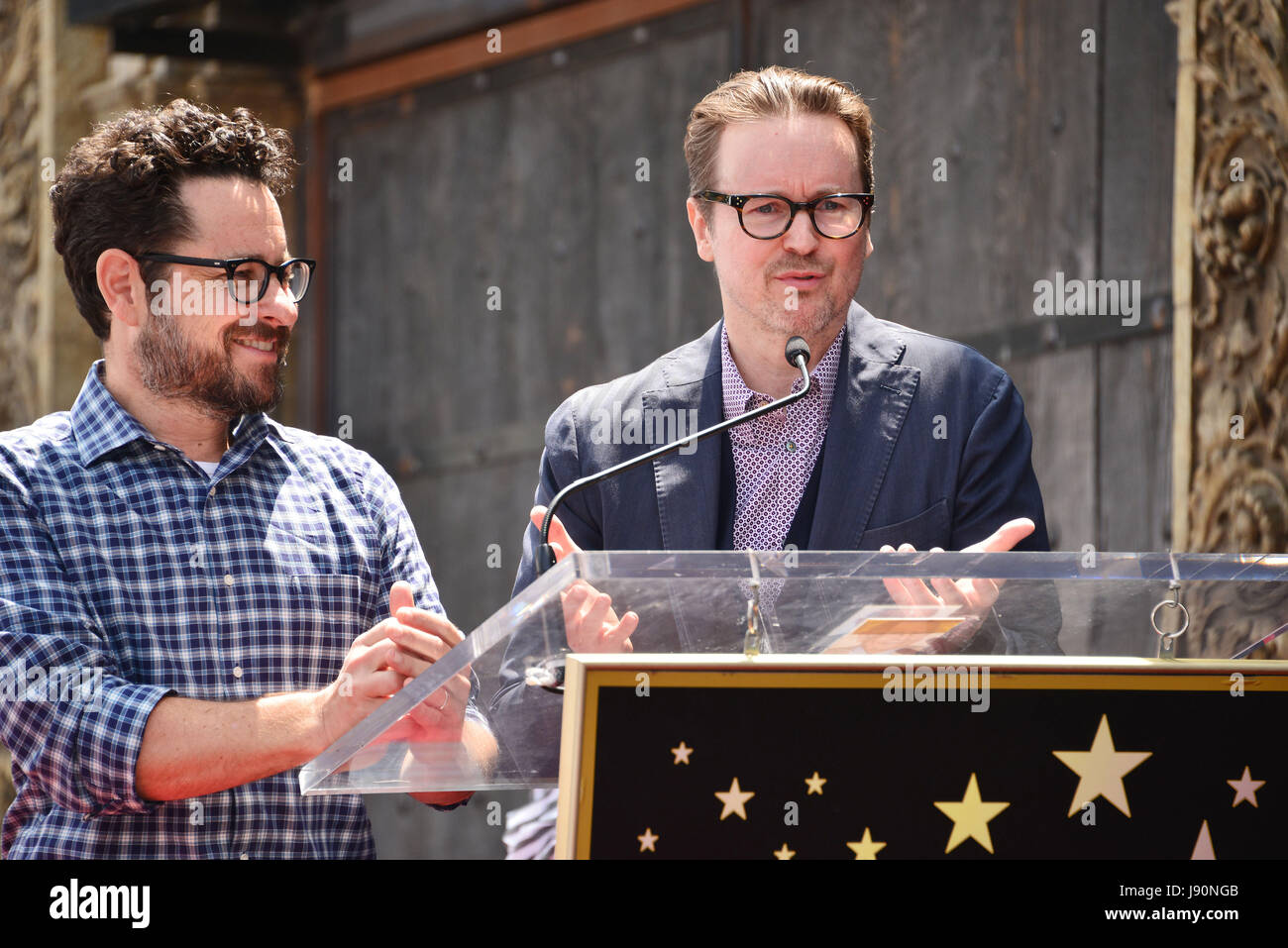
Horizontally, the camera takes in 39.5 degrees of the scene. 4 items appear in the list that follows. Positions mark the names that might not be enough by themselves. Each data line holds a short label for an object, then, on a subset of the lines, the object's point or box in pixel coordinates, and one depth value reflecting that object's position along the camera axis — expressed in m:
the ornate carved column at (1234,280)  3.79
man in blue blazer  2.99
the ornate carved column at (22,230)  6.17
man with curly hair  2.59
